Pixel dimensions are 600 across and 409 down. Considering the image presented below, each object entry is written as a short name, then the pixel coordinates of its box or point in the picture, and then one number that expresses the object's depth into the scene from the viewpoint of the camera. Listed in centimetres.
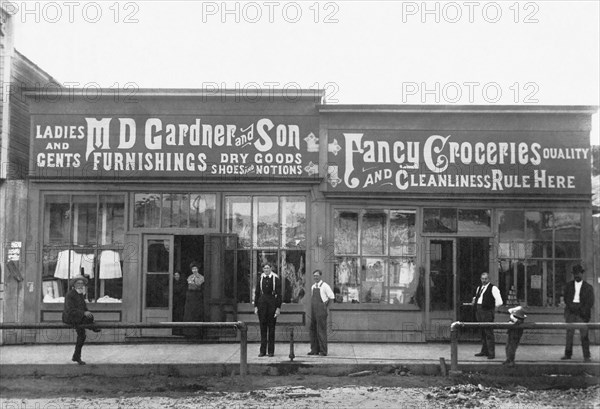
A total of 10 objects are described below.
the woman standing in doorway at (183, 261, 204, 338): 1563
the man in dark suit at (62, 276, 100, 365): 1263
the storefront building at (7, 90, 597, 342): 1570
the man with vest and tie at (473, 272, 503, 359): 1367
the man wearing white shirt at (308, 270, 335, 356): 1360
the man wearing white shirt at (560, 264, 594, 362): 1354
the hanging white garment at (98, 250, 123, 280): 1587
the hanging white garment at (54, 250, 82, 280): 1591
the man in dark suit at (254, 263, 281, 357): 1366
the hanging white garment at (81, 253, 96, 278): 1589
